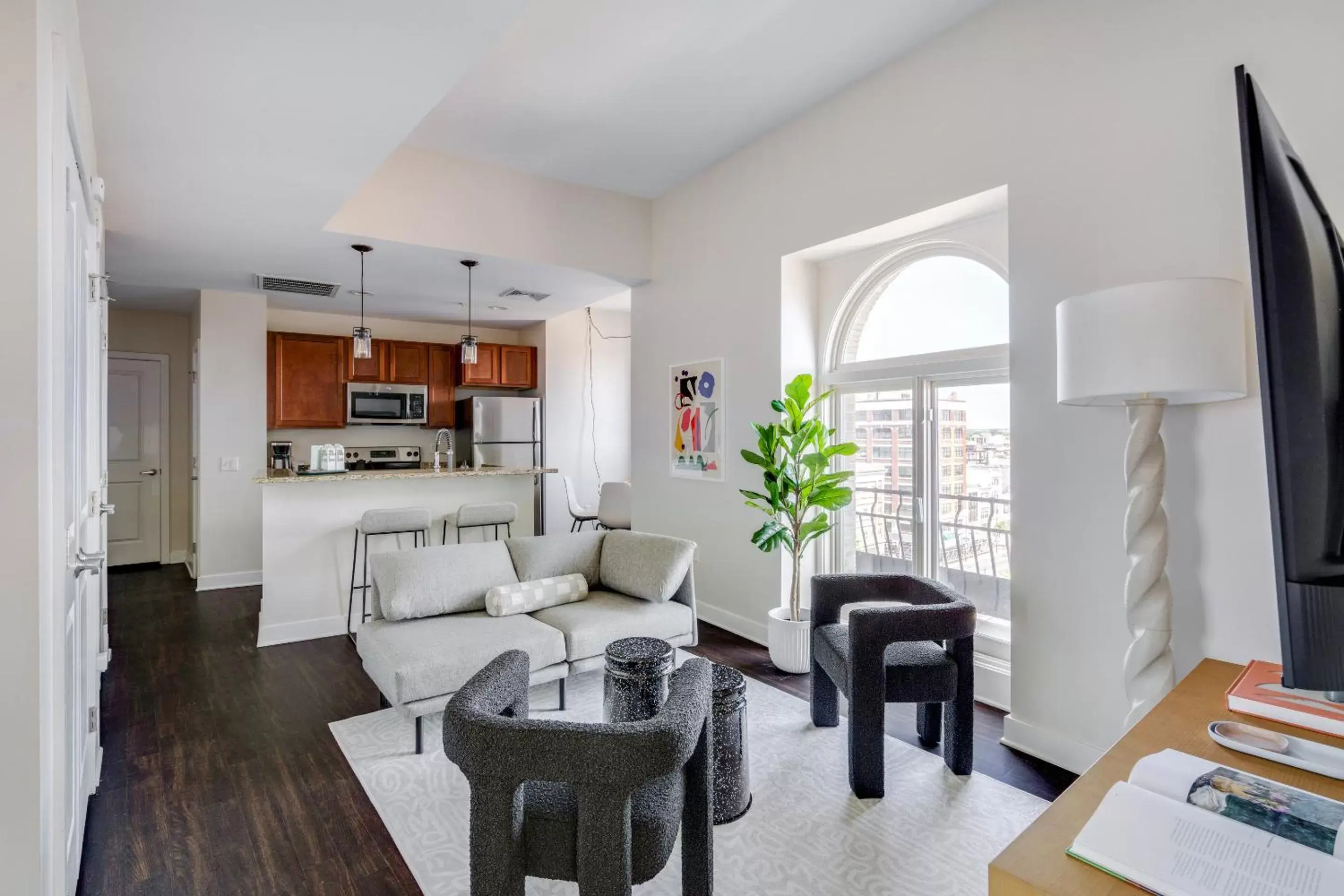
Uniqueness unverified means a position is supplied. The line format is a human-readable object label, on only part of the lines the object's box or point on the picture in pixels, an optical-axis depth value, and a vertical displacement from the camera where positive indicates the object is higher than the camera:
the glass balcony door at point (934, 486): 3.14 -0.21
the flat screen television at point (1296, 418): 0.64 +0.03
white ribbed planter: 3.44 -1.04
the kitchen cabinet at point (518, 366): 6.93 +0.85
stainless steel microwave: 6.33 +0.42
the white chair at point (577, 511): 6.15 -0.61
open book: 0.79 -0.51
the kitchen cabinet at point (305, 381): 5.97 +0.60
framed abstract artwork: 4.23 +0.17
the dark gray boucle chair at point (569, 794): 1.35 -0.73
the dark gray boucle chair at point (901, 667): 2.29 -0.79
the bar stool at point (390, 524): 3.95 -0.47
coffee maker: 4.81 -0.06
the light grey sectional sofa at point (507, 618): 2.63 -0.79
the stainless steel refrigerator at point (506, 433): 6.52 +0.14
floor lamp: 1.77 +0.20
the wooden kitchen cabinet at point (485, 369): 6.73 +0.80
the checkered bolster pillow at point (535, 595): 3.13 -0.72
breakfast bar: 3.98 -0.58
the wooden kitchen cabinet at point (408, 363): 6.55 +0.84
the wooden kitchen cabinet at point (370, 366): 6.30 +0.78
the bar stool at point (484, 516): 4.31 -0.46
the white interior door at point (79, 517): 1.66 -0.21
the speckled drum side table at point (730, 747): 2.13 -0.98
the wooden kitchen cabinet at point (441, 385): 6.85 +0.65
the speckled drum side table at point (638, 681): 2.10 -0.75
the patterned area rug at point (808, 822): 1.90 -1.23
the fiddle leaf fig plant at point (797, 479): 3.38 -0.17
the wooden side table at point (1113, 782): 0.84 -0.54
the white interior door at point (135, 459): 6.00 -0.11
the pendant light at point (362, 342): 4.27 +0.68
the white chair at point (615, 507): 5.62 -0.52
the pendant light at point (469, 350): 4.61 +0.68
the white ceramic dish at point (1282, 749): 1.09 -0.53
